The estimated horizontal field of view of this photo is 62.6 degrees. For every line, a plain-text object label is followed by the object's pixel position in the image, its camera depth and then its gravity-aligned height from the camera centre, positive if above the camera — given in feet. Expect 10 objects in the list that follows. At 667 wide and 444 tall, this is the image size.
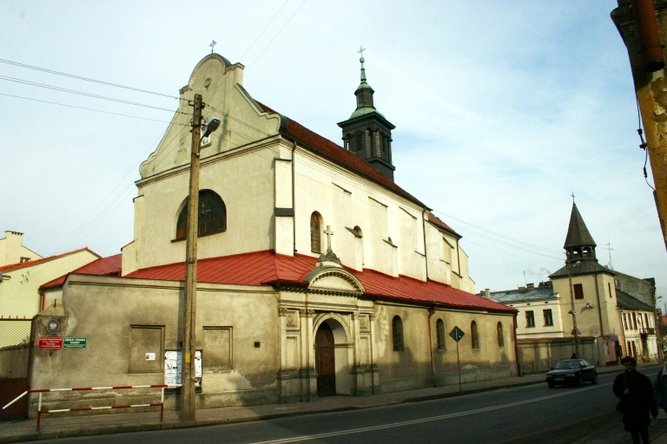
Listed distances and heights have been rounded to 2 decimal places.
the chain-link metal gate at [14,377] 46.93 -2.19
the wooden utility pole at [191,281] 46.92 +5.86
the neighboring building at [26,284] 103.71 +12.96
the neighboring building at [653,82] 16.03 +7.67
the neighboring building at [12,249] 144.87 +27.21
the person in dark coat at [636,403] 28.35 -3.57
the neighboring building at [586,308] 192.85 +9.71
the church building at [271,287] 53.66 +6.70
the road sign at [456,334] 79.36 +0.65
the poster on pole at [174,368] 54.03 -2.04
